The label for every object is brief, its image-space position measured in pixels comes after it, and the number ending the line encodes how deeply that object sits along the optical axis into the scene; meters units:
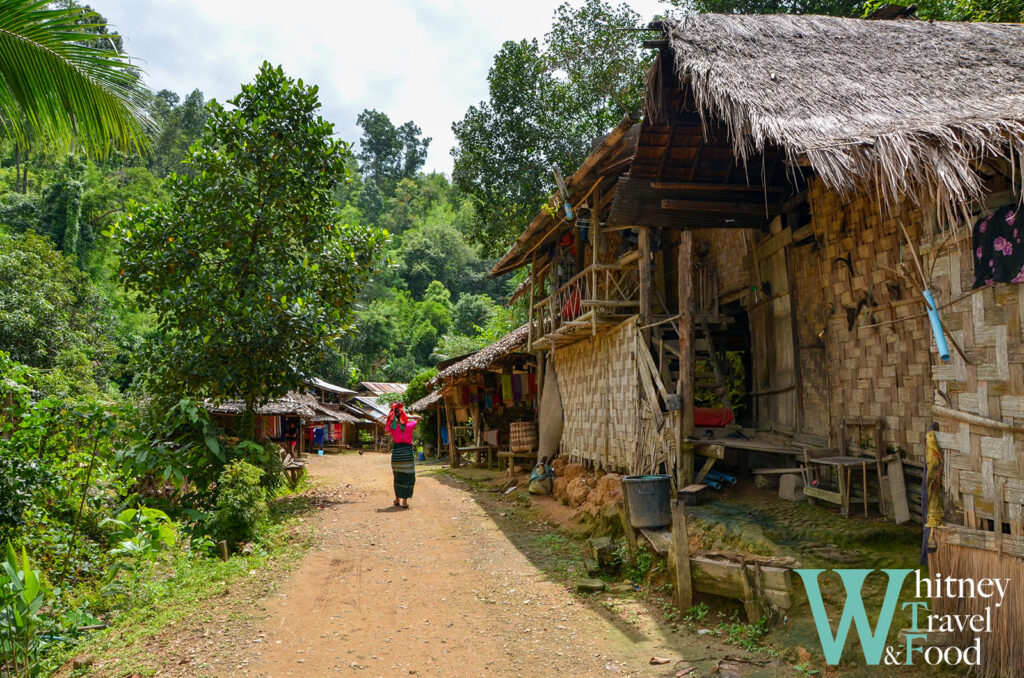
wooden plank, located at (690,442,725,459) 7.29
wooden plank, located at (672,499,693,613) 5.50
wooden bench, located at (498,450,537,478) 14.42
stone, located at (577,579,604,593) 6.39
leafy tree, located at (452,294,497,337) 46.26
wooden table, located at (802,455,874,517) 6.18
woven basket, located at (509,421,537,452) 14.42
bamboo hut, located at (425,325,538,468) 16.62
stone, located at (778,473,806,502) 6.95
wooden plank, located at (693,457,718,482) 7.60
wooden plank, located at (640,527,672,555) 6.48
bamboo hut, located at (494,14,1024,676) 3.92
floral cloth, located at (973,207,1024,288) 3.75
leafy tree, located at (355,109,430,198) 73.44
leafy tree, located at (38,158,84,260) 26.44
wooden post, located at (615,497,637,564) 7.02
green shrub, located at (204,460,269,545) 8.47
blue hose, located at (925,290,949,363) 4.25
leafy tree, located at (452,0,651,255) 19.11
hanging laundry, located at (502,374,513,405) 18.19
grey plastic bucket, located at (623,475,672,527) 7.04
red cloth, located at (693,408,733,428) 8.80
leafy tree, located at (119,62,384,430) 11.02
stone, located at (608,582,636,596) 6.37
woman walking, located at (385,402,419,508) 11.17
